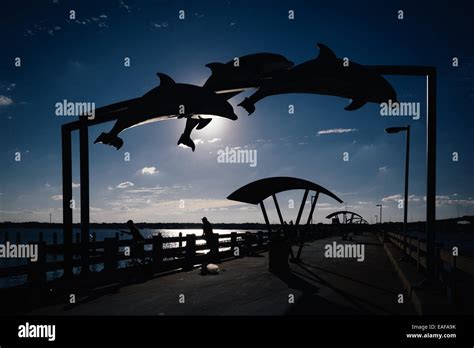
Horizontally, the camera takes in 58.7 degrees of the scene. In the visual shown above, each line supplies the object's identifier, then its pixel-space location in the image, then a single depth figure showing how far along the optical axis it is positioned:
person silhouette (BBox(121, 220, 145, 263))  13.16
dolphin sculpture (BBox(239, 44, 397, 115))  7.50
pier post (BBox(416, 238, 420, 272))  11.53
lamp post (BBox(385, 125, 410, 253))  17.97
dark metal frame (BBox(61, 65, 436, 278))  8.34
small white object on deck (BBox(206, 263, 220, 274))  13.59
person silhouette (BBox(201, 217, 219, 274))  17.52
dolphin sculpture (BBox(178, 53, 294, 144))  8.72
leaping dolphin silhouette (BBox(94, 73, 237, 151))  7.87
